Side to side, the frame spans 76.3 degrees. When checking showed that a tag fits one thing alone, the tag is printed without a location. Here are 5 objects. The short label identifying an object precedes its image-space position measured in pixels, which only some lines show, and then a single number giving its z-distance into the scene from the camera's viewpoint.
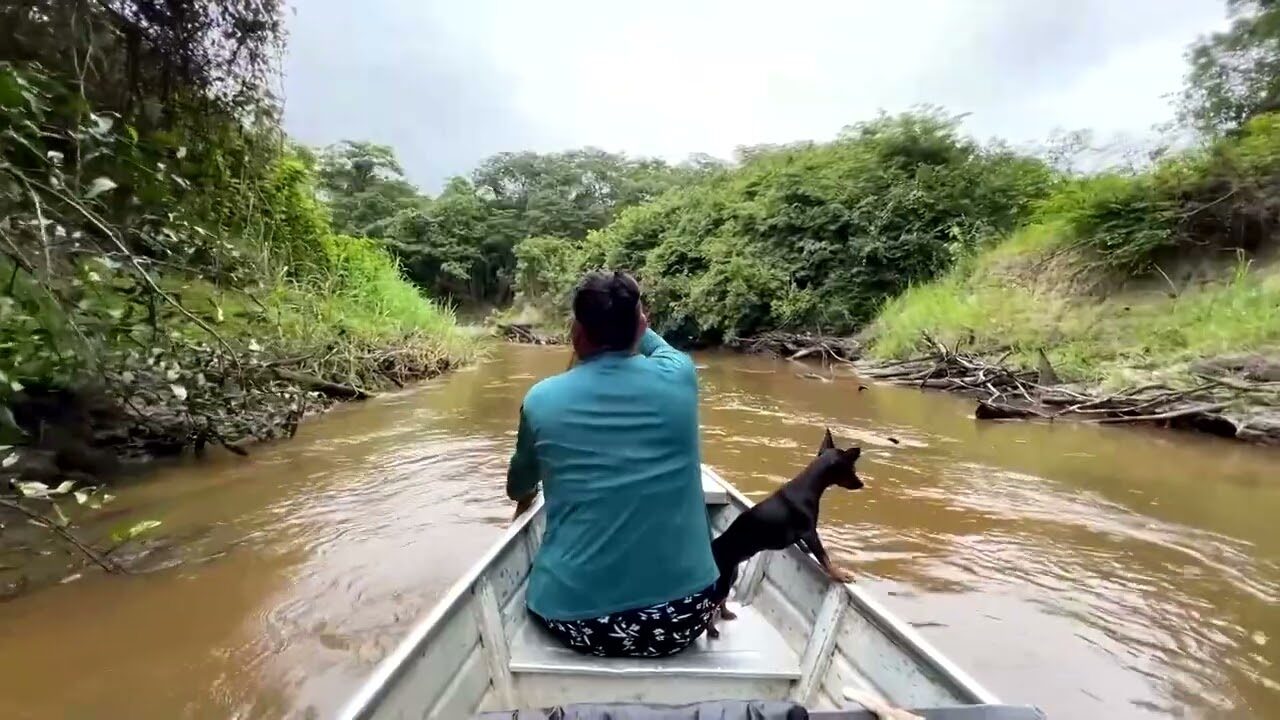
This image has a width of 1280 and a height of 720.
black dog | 3.05
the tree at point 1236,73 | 12.62
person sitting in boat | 2.35
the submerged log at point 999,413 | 9.43
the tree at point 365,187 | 39.50
